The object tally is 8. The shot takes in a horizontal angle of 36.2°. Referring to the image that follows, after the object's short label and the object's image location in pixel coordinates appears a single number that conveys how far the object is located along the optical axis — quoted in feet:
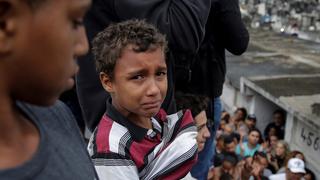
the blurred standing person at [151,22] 5.40
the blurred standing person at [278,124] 23.45
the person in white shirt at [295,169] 16.46
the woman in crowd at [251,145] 20.93
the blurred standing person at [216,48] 7.30
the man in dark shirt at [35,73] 2.20
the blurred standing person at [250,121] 23.49
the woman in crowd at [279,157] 19.04
